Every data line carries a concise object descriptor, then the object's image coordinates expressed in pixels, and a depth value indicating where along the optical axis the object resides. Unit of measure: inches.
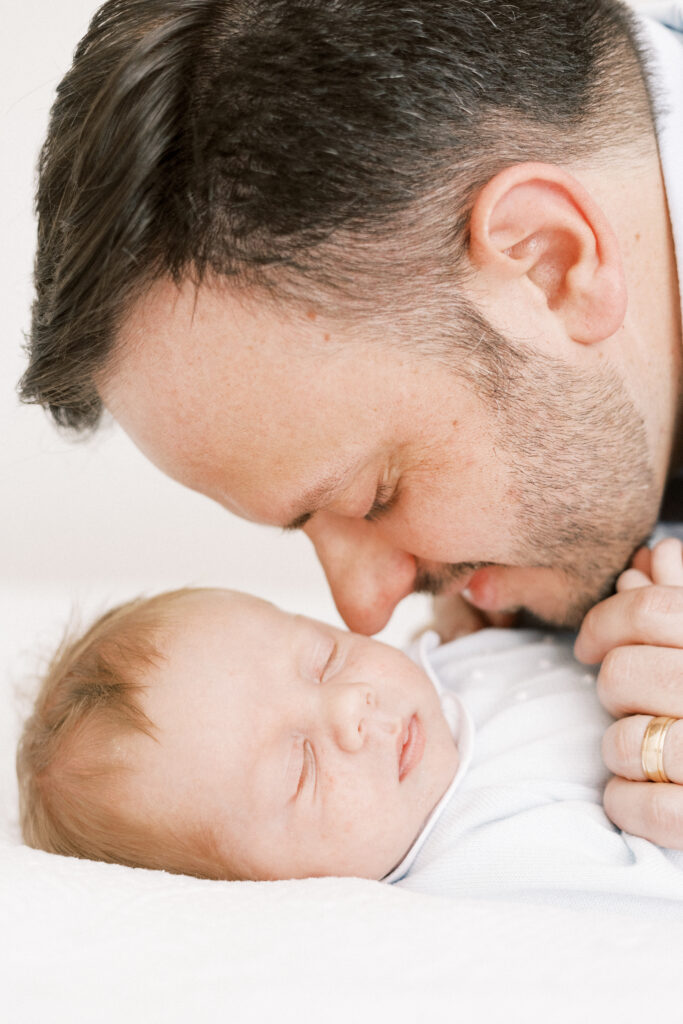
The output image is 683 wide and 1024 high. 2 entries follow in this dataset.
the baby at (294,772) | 26.6
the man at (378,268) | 25.5
